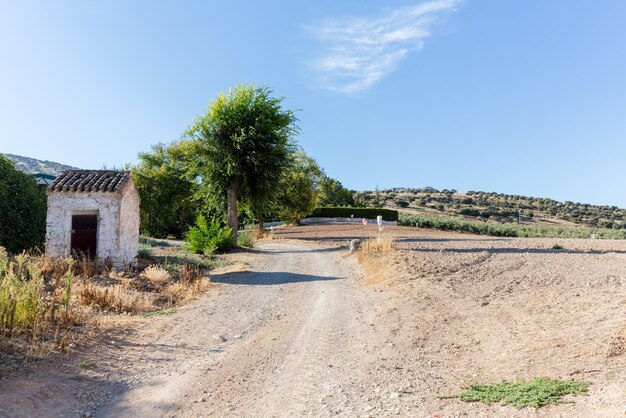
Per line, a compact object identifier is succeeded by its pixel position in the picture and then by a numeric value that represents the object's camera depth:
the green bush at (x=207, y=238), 22.70
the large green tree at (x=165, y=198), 42.32
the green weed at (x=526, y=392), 4.67
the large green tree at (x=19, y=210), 17.27
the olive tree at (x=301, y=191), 38.56
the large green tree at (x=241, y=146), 26.20
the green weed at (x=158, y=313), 10.27
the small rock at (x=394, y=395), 5.43
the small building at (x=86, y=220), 15.80
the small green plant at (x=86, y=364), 6.71
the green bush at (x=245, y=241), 26.78
